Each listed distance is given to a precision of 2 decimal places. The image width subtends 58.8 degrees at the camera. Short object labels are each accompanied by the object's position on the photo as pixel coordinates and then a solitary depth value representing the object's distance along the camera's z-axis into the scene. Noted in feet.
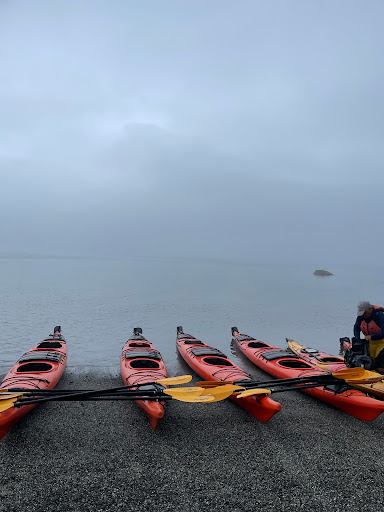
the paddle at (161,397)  17.56
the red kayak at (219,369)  19.12
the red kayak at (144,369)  18.58
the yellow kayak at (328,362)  21.42
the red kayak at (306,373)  19.75
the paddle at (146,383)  18.67
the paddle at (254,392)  18.36
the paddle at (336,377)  21.15
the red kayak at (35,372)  17.46
